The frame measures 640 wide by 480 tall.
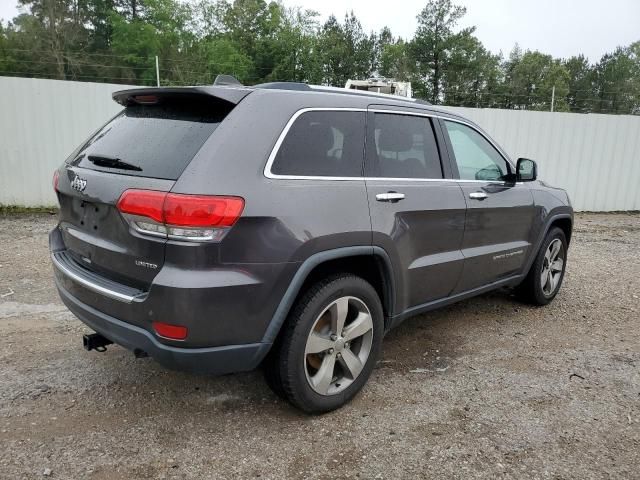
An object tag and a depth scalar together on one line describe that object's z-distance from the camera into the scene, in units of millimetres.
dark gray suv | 2293
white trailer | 12141
